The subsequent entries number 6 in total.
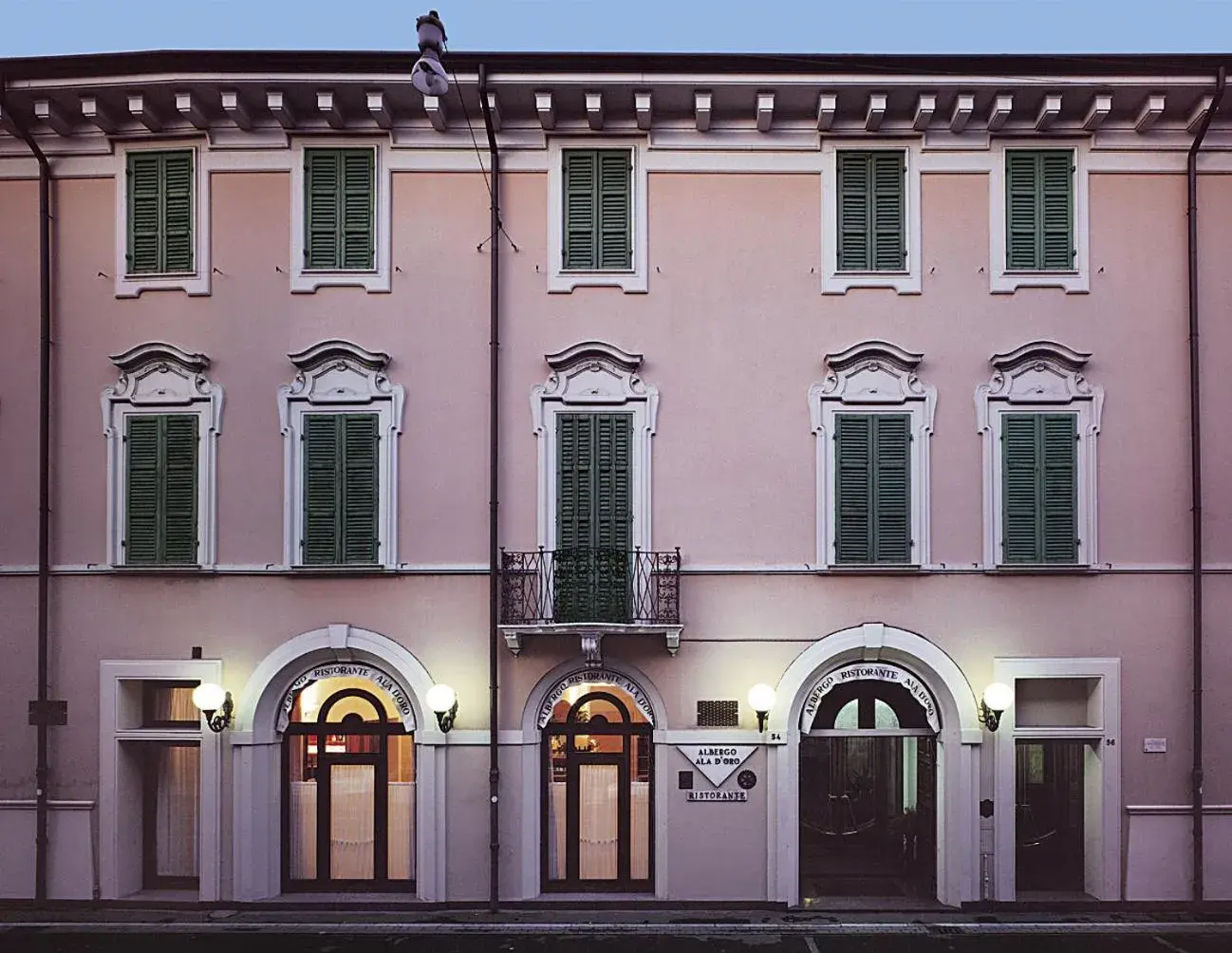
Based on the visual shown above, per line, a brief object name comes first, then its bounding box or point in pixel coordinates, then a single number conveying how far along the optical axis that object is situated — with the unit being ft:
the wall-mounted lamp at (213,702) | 41.73
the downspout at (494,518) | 41.78
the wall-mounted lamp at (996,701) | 41.50
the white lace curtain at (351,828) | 43.86
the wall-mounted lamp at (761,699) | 41.78
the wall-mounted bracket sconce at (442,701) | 41.39
